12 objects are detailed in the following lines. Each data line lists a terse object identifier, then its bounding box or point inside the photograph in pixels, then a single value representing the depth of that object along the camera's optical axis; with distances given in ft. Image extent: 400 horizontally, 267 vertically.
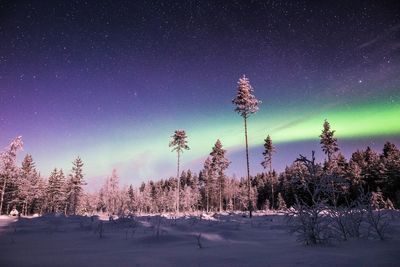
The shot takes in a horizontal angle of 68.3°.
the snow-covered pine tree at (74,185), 225.97
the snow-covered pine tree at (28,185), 186.19
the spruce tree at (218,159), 196.75
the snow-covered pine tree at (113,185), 301.35
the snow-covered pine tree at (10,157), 136.67
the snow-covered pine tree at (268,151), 180.34
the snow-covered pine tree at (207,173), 219.00
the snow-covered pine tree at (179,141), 161.17
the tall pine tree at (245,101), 103.91
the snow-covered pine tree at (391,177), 169.48
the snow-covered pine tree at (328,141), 156.56
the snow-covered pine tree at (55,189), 230.07
